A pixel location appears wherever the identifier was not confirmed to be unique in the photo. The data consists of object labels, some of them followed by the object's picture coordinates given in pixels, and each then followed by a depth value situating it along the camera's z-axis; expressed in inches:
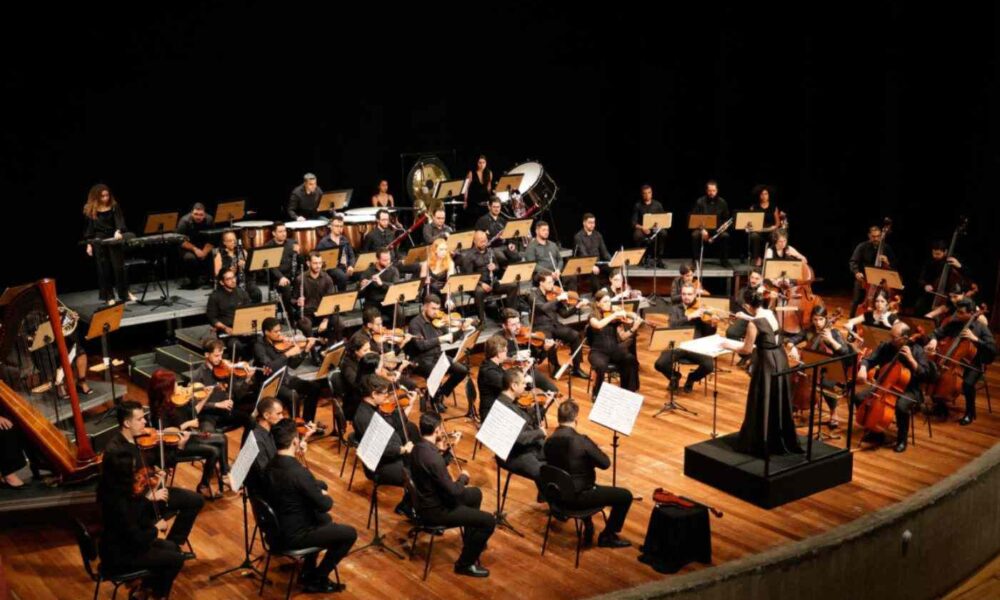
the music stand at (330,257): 449.7
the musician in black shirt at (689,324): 403.2
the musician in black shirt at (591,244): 506.6
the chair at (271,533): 235.5
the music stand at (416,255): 470.0
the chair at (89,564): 224.5
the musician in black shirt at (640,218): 548.7
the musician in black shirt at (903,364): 337.1
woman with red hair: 296.0
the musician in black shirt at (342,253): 461.7
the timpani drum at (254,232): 486.3
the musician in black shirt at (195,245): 479.5
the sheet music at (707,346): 297.1
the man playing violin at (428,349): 390.0
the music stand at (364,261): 444.5
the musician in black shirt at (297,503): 239.3
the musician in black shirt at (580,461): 262.7
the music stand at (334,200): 512.7
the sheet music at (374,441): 250.2
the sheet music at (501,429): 262.8
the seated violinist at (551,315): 434.3
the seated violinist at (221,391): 326.3
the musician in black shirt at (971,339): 361.1
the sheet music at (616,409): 275.0
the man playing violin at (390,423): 287.3
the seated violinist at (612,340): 402.6
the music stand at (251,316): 368.5
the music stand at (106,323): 326.6
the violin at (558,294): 442.4
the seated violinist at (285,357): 356.5
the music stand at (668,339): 377.4
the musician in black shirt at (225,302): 404.8
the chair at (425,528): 253.1
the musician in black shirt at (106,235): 430.9
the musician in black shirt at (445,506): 251.9
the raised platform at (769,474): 299.1
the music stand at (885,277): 428.8
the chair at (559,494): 255.3
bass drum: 547.5
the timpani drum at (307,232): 491.2
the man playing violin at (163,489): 254.5
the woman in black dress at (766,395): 298.7
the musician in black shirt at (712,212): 560.1
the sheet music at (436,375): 317.5
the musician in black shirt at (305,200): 517.7
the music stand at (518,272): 443.5
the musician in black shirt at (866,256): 485.9
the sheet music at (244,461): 237.9
